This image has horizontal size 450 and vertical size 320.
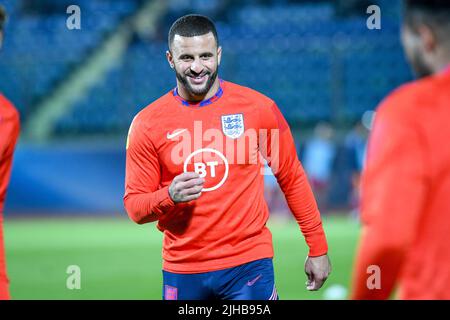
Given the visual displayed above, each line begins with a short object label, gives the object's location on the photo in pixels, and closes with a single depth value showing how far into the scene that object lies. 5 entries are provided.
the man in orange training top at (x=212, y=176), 9.63
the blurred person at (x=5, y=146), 7.60
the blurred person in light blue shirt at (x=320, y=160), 37.28
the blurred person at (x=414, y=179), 5.05
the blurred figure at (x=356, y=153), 38.26
